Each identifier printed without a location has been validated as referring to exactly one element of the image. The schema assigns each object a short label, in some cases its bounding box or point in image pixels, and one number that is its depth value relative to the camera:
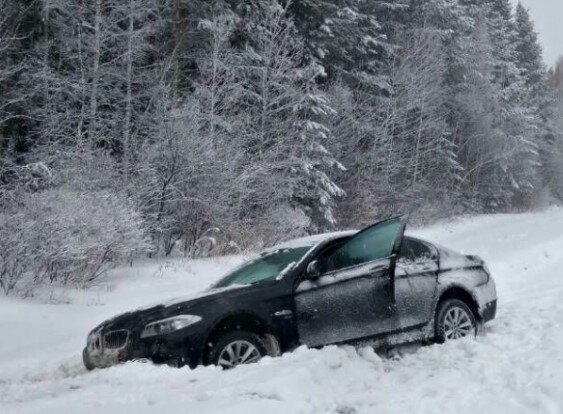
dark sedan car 5.21
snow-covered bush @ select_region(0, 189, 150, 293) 9.46
